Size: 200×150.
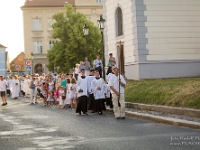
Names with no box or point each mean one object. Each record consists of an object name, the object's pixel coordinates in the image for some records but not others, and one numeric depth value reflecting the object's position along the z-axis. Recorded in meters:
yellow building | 83.75
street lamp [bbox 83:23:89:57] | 28.88
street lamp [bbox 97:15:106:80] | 26.31
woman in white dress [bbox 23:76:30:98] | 39.08
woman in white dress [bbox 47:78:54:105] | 28.45
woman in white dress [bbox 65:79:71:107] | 25.26
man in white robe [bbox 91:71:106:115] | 20.11
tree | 64.06
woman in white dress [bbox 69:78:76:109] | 24.89
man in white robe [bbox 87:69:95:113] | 20.75
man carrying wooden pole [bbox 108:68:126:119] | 17.47
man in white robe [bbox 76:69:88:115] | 20.34
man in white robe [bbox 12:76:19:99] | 39.24
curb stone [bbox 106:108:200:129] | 13.29
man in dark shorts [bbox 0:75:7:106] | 29.62
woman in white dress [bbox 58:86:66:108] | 25.84
